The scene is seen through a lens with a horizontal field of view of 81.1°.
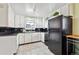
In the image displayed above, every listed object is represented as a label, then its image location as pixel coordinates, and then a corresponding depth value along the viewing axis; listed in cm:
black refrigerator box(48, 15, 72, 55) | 119
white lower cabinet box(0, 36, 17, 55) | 88
